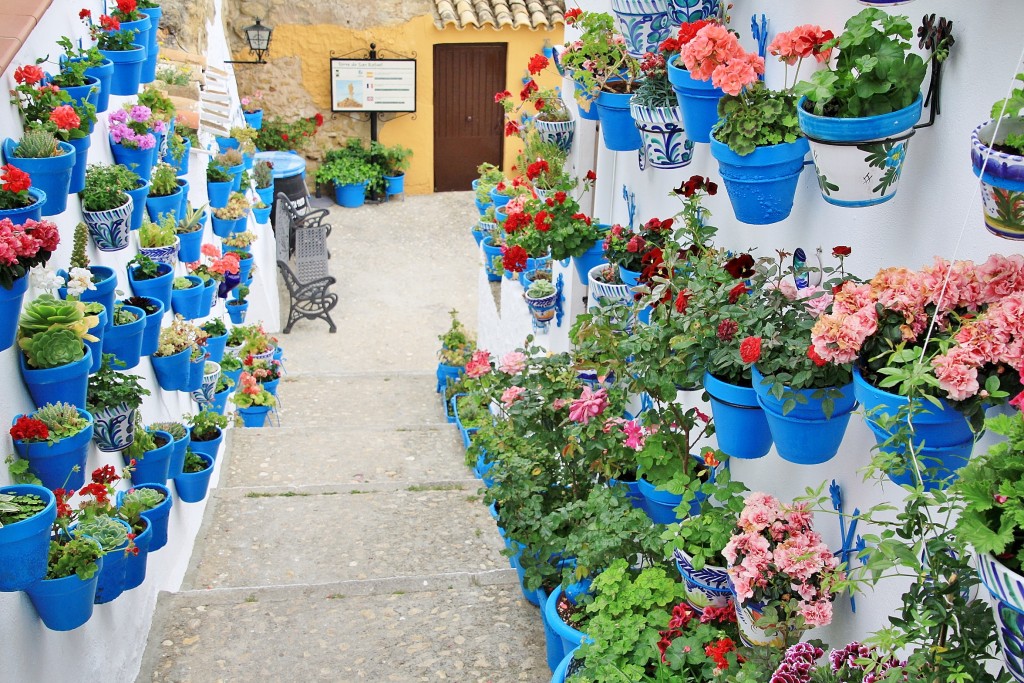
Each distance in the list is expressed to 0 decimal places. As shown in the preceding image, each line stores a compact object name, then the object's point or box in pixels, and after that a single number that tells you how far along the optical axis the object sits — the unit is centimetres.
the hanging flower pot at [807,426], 240
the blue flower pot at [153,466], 478
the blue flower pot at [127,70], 495
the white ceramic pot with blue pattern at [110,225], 449
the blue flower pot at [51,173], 353
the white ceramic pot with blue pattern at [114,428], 412
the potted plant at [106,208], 449
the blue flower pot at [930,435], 202
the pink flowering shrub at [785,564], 251
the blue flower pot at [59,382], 344
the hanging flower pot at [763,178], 268
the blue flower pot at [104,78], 447
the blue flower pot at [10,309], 290
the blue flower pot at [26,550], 281
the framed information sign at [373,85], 1434
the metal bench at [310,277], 1141
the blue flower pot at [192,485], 545
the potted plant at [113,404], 409
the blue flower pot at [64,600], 332
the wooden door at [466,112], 1459
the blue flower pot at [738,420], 269
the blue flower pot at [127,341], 427
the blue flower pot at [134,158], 516
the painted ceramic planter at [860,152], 227
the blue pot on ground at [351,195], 1446
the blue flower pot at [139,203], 486
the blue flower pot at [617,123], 421
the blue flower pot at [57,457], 336
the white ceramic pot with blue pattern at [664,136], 370
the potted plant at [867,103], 224
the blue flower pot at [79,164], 396
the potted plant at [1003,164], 173
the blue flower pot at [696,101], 308
